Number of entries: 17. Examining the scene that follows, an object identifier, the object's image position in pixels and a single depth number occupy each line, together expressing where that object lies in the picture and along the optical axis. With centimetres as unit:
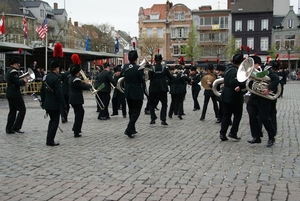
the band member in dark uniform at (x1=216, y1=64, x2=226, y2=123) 1238
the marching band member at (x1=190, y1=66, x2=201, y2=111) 1534
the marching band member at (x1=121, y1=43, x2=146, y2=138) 1005
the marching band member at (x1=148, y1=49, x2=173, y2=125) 1199
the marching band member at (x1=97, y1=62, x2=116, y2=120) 1391
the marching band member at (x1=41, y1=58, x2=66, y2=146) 912
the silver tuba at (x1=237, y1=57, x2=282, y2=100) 850
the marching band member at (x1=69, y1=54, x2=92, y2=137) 1031
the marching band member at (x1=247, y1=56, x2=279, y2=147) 852
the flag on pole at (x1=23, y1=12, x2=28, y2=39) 3410
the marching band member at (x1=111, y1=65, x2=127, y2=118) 1484
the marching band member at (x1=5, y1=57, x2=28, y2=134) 1073
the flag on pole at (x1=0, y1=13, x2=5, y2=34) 3130
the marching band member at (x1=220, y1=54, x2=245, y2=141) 895
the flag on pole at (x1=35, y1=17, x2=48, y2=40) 2908
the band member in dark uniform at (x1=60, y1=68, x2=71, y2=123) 1358
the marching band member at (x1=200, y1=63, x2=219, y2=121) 1320
